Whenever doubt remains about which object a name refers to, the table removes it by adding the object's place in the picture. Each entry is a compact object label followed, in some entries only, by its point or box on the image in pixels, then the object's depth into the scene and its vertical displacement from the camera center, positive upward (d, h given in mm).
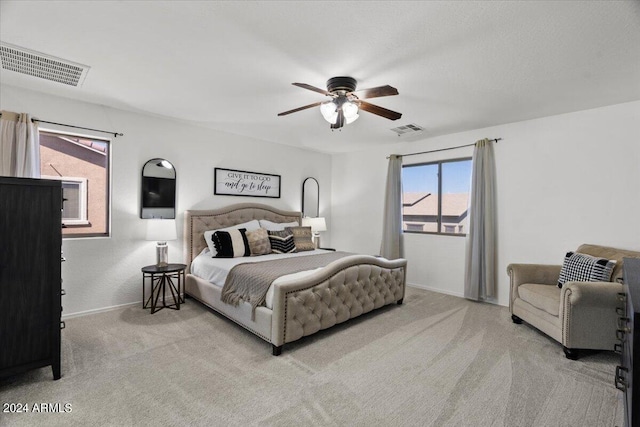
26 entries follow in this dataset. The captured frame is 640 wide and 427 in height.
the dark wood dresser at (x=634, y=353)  735 -359
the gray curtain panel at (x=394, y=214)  5055 -18
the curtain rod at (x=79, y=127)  3050 +921
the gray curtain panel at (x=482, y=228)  4043 -190
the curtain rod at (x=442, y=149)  4084 +1009
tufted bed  2588 -862
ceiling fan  2586 +979
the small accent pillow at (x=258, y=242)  4023 -433
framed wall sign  4520 +452
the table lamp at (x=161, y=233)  3543 -277
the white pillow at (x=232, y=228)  3967 -252
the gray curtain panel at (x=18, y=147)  2812 +600
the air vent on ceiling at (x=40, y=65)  2328 +1218
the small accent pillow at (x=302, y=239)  4500 -418
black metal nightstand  3477 -931
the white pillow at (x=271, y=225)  4621 -219
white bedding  3003 -632
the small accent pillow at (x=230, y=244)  3826 -432
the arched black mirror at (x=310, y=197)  5738 +286
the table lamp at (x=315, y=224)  5402 -219
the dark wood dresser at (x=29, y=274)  1955 -452
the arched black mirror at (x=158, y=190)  3816 +269
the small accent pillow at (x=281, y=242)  4223 -446
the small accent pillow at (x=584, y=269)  2719 -515
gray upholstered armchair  2490 -858
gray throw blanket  2783 -656
